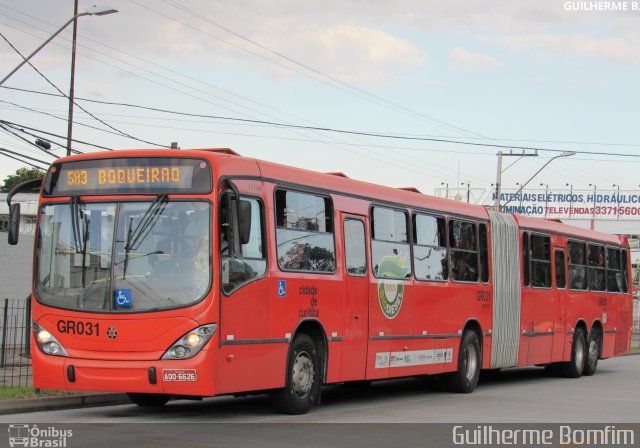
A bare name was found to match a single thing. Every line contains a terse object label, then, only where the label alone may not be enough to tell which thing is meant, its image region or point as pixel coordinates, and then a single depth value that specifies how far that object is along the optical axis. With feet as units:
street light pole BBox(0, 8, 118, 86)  73.36
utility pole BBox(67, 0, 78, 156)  91.72
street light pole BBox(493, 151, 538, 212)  149.29
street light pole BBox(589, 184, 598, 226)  321.01
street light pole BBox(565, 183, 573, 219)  322.73
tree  286.25
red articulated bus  39.24
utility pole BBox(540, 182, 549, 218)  323.86
